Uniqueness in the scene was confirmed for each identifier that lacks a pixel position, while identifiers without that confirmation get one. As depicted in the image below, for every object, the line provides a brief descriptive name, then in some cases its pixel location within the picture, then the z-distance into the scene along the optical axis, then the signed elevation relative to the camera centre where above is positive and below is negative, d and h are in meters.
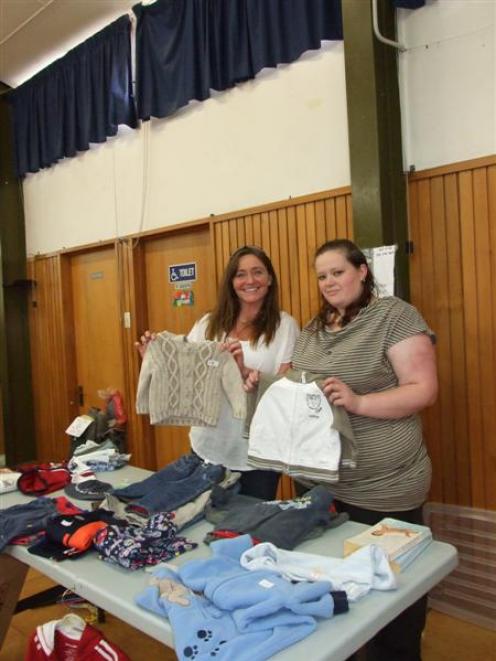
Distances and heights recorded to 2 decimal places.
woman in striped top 1.74 -0.27
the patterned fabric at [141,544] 1.52 -0.65
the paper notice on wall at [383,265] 2.67 +0.23
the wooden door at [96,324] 4.85 +0.00
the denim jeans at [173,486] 1.88 -0.61
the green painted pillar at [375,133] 2.73 +0.92
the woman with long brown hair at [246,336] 2.16 -0.08
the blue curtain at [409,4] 2.76 +1.58
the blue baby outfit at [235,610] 1.10 -0.65
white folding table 1.14 -0.70
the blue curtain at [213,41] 3.17 +1.81
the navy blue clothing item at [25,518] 1.81 -0.67
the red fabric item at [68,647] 1.89 -1.15
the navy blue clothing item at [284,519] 1.57 -0.62
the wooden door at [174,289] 4.10 +0.25
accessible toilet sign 4.18 +0.38
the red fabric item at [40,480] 2.33 -0.68
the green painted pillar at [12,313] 5.61 +0.16
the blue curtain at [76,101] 4.36 +2.03
